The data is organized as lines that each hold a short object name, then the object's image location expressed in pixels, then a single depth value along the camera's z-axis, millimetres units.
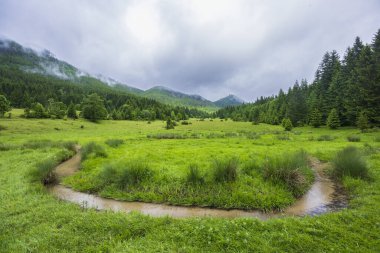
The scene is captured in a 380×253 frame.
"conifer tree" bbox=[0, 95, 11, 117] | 57250
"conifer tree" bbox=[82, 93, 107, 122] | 72750
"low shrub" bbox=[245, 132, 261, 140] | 32531
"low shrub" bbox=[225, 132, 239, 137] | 37884
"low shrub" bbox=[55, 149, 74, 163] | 19648
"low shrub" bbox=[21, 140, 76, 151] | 24781
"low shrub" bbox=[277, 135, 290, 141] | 30886
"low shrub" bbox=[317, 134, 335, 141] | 29719
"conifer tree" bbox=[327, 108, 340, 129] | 45188
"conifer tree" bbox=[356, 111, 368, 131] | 35938
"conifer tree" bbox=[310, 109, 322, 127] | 51419
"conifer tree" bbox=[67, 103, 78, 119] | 73875
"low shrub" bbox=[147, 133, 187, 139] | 35375
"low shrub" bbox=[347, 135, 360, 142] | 26519
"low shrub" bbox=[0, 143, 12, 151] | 23772
